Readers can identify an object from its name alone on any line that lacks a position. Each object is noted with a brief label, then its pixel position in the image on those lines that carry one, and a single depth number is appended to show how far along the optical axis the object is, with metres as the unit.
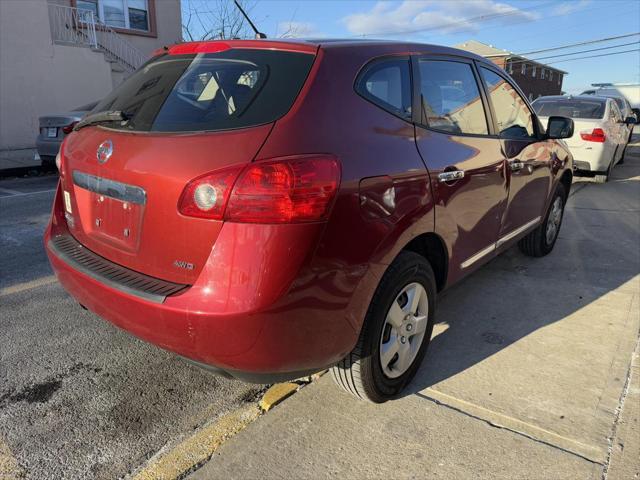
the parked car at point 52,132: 9.73
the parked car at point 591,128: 9.16
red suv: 1.92
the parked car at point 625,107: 14.48
